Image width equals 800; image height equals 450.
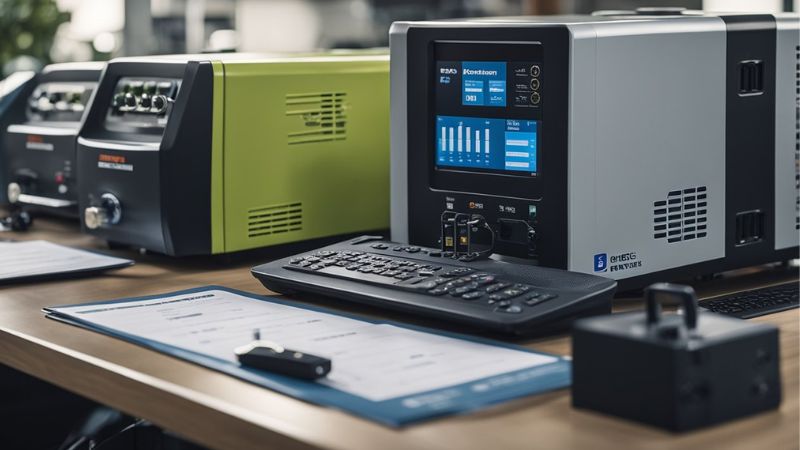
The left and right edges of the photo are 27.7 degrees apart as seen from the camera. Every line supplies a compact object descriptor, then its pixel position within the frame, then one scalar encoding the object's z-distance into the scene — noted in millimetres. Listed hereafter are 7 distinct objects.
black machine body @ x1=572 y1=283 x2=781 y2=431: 1405
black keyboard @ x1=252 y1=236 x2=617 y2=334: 1694
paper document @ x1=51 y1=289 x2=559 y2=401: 1547
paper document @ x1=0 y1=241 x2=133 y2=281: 2055
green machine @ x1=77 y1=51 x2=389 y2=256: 2112
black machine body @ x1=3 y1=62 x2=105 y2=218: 2461
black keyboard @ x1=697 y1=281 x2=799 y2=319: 1818
